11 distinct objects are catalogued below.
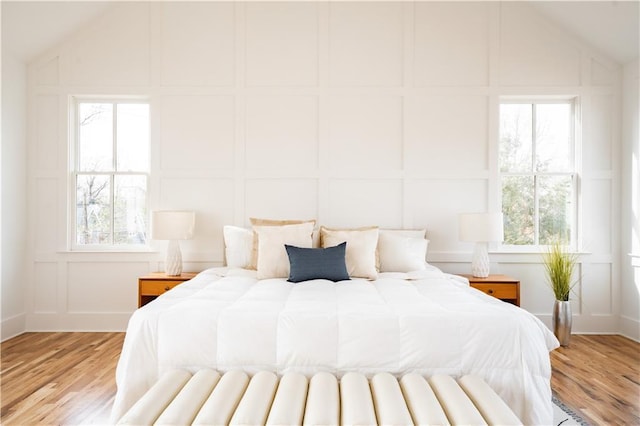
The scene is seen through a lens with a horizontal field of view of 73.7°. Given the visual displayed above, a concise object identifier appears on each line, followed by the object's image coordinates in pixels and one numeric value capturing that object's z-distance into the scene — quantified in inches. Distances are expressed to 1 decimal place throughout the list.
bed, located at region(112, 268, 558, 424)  80.2
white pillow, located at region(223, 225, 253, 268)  149.3
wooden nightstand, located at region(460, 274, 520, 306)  144.9
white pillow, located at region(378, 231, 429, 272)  144.7
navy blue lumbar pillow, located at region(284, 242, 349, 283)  124.3
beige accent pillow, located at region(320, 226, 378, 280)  132.8
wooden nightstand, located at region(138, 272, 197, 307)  147.9
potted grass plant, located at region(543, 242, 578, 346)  149.4
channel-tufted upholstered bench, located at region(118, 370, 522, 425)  61.2
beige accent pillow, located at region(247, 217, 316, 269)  145.2
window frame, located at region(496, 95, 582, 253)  168.1
